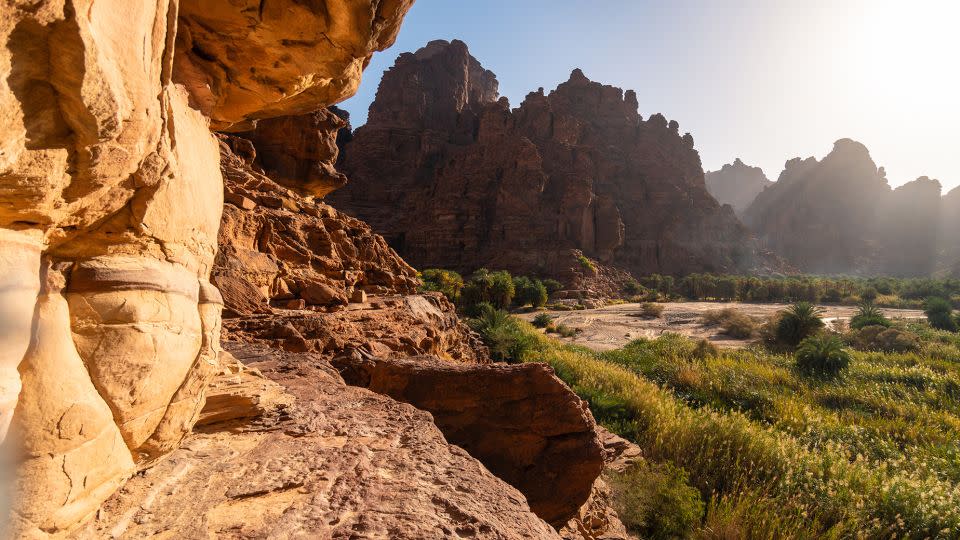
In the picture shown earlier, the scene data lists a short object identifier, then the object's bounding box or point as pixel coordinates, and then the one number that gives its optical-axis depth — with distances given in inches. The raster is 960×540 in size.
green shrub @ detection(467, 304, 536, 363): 621.6
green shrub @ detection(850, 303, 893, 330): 969.4
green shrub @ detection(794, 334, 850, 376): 572.1
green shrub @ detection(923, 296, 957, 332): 1094.1
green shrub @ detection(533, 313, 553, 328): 1124.5
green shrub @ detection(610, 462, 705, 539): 220.5
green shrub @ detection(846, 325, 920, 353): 772.4
